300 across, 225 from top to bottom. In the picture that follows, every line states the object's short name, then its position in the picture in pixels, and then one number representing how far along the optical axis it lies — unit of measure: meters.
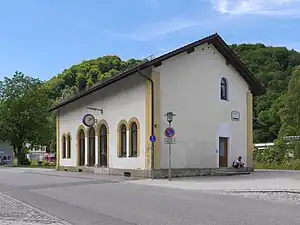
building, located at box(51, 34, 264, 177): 17.68
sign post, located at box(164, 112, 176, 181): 15.88
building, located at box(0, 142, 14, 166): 53.28
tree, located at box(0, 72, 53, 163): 42.17
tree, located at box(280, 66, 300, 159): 37.02
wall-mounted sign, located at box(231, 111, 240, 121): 20.77
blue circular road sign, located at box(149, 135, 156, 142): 16.67
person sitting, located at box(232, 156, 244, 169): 20.26
